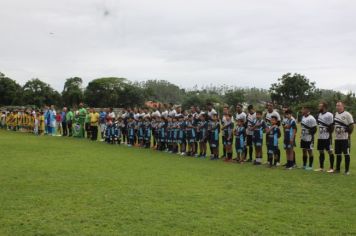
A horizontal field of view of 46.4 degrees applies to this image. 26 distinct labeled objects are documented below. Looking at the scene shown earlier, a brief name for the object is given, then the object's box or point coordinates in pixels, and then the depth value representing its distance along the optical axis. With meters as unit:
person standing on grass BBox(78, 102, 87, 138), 23.91
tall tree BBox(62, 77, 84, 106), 82.38
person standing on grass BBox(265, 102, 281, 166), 13.19
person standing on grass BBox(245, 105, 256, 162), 13.93
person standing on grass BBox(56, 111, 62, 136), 26.42
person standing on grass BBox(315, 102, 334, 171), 11.73
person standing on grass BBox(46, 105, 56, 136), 26.16
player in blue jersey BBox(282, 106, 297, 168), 12.86
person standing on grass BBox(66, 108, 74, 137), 24.91
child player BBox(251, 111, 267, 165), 13.48
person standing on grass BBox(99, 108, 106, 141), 22.81
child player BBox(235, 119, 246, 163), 14.10
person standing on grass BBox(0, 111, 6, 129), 32.44
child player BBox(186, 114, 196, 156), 16.16
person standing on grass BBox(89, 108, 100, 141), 22.80
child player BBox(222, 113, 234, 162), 14.49
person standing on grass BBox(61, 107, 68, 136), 25.14
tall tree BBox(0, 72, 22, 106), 78.88
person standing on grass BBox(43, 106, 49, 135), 26.42
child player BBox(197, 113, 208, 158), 15.58
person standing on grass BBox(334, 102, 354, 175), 11.31
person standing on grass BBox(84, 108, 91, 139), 23.46
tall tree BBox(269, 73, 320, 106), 61.22
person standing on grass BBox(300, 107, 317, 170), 12.25
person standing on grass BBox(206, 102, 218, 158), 15.41
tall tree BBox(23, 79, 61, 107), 79.06
